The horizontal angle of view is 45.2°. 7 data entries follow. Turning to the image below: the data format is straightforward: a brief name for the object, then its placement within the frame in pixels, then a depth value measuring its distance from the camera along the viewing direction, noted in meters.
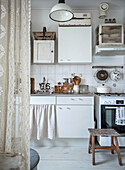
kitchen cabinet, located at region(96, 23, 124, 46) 2.85
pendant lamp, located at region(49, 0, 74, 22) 1.82
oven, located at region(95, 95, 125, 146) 2.48
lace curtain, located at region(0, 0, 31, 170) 1.03
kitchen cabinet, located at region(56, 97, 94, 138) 2.56
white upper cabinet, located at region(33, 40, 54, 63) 2.88
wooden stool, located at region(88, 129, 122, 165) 2.03
